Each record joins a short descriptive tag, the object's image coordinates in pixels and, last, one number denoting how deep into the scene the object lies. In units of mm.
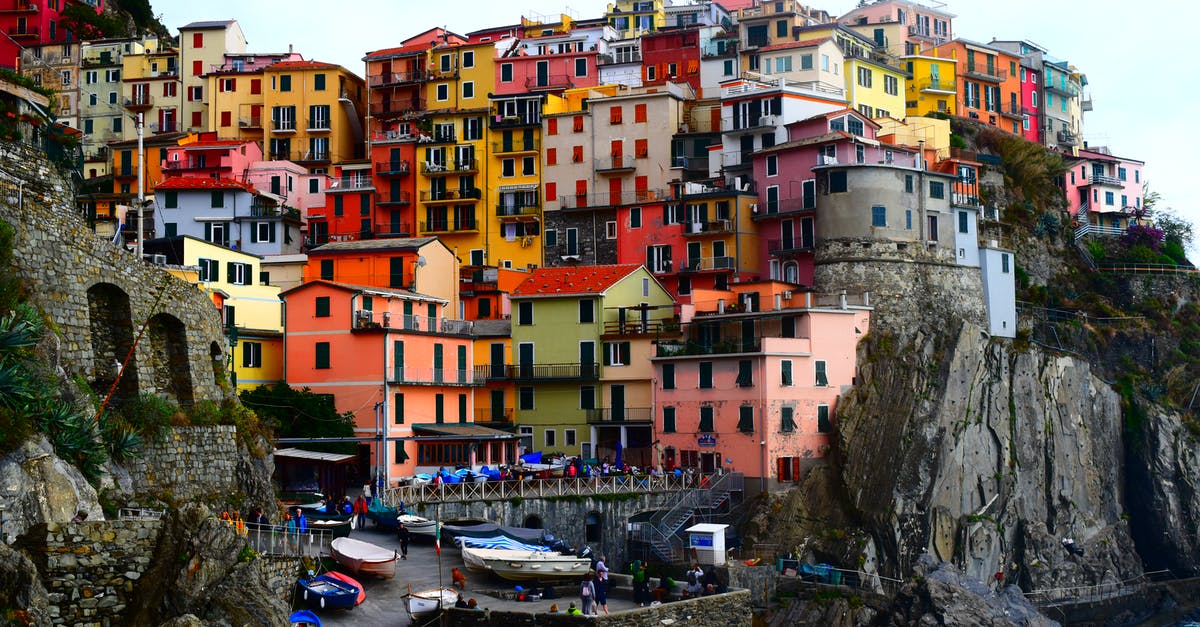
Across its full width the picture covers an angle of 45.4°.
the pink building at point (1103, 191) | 91812
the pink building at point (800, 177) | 69625
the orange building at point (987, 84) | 95938
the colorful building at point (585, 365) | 66938
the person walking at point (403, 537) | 43228
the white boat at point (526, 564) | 39969
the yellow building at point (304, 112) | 95188
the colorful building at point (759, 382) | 61156
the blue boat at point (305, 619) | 32125
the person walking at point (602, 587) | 37562
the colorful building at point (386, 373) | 58938
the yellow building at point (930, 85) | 92812
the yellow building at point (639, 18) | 105500
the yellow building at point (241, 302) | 61156
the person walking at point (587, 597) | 35906
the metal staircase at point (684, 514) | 56031
